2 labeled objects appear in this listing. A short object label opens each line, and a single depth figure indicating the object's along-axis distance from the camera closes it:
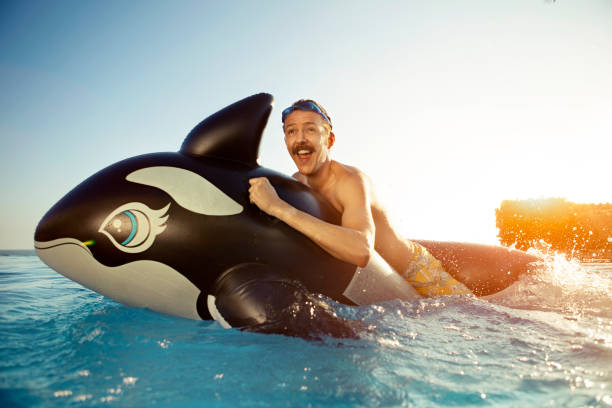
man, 2.39
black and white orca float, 2.26
